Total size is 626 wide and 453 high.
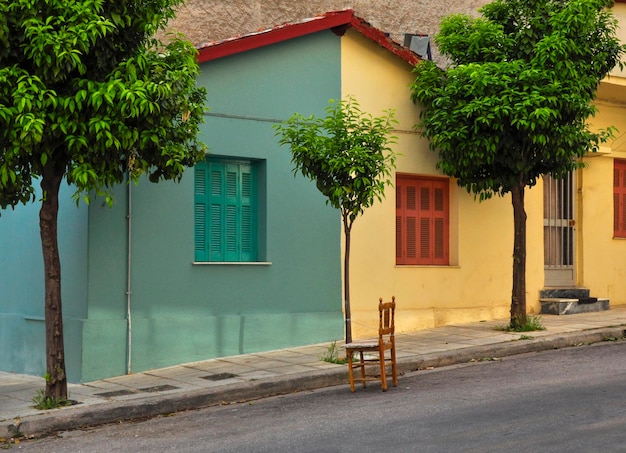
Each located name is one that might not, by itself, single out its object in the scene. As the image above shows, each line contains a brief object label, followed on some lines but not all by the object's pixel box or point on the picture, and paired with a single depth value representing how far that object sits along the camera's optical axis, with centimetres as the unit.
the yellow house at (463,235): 1448
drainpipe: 1206
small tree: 1172
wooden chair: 1059
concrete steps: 1633
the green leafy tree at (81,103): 927
